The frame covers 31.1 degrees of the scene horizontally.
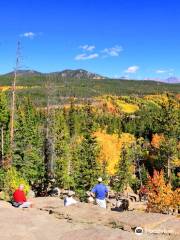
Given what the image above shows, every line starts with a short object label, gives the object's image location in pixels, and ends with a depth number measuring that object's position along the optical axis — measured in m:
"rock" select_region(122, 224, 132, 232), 9.14
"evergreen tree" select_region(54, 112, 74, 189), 44.08
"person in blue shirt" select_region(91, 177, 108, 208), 14.38
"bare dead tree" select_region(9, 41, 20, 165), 26.77
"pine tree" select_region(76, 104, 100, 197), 36.76
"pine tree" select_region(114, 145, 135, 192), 54.94
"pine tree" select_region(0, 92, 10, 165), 39.54
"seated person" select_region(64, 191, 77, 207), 13.20
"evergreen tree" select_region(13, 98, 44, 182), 41.15
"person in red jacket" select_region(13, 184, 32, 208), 13.56
